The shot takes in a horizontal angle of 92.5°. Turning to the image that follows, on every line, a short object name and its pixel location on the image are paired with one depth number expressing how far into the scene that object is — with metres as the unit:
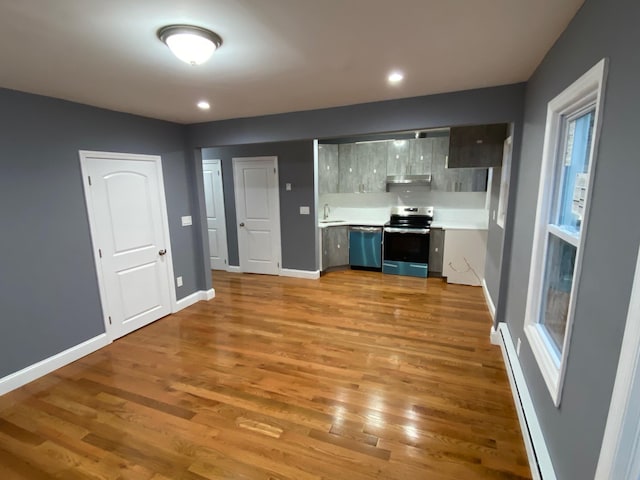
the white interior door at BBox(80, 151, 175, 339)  3.09
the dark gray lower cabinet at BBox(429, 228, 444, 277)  4.87
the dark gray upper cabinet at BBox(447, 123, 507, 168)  3.68
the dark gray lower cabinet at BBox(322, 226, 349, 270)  5.34
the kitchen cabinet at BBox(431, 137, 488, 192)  4.82
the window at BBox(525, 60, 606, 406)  1.42
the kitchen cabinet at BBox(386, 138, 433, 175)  5.00
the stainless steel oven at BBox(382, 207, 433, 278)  4.95
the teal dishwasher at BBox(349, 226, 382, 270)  5.29
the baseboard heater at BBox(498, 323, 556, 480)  1.54
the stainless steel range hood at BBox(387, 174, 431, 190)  5.05
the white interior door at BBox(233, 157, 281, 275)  5.15
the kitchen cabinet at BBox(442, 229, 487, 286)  4.62
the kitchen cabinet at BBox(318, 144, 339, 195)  5.21
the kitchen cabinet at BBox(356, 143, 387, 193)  5.27
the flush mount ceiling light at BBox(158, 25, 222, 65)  1.53
